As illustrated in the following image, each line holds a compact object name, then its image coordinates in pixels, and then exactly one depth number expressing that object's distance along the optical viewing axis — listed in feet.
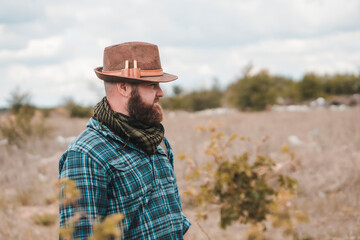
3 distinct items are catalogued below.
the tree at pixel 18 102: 40.24
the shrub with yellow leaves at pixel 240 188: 10.66
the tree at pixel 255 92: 80.38
